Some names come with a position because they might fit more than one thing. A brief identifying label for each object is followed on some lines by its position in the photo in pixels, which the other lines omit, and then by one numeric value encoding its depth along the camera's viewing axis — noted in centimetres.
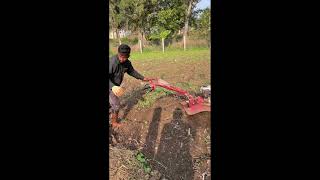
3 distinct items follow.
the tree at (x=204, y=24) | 860
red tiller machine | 240
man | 203
